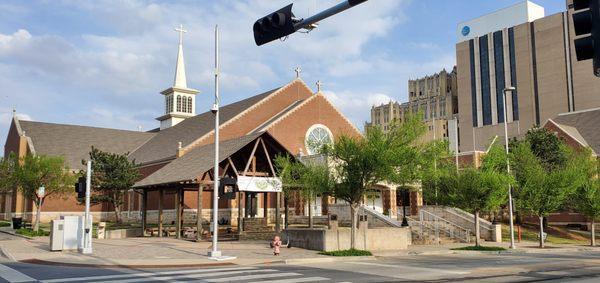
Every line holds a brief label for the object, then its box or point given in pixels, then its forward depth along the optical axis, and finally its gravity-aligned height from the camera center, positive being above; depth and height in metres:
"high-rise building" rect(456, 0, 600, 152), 109.00 +27.68
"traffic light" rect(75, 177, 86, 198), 22.98 +0.71
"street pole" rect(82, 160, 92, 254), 22.62 -1.03
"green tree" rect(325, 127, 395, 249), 23.27 +1.63
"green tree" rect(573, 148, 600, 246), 37.59 +0.25
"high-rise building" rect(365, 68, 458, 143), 159.88 +31.41
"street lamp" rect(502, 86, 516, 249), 30.95 -0.23
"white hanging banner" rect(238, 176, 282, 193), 29.38 +1.01
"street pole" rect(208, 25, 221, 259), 21.32 +1.52
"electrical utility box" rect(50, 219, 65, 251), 23.77 -1.41
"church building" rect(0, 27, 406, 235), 35.16 +7.13
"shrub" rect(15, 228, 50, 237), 34.16 -1.80
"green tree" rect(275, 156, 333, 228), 25.11 +1.29
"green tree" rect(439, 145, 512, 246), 29.52 +0.83
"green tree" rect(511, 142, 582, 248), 35.12 +0.69
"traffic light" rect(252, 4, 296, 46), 9.37 +3.08
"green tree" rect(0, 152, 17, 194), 44.62 +2.79
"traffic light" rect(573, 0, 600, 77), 5.61 +1.81
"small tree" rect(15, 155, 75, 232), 38.97 +2.06
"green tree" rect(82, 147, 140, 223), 47.03 +2.43
